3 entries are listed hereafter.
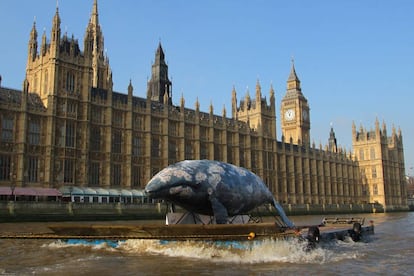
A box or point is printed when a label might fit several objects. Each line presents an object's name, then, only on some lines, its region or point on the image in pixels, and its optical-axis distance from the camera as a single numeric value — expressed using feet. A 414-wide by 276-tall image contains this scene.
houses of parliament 183.11
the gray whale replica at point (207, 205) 59.52
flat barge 58.90
